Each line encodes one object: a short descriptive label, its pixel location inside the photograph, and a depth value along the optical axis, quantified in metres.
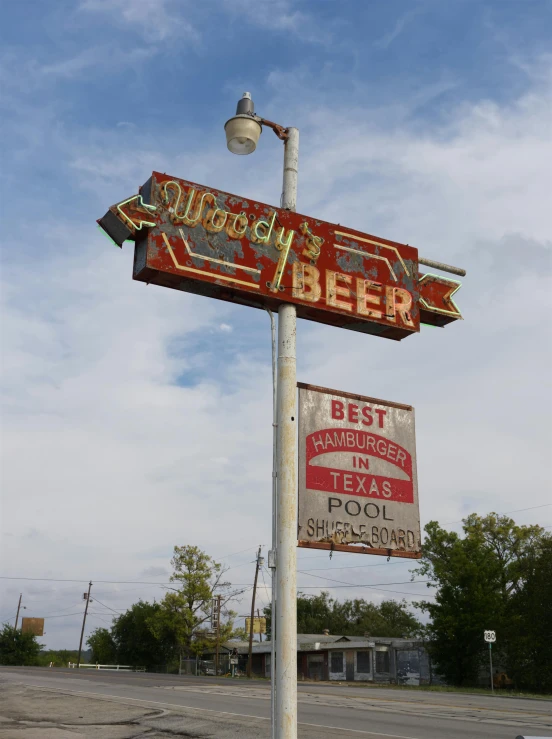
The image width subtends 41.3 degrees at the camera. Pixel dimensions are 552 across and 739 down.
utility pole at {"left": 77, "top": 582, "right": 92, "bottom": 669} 81.61
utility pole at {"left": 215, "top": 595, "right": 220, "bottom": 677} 62.25
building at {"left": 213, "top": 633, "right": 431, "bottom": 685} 49.56
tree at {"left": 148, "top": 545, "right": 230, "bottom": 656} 66.88
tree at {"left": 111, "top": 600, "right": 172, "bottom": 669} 78.25
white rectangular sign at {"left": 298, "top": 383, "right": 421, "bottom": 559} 6.66
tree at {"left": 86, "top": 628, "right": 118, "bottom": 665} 83.00
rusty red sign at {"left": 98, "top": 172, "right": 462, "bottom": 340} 6.77
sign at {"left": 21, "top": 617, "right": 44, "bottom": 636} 87.88
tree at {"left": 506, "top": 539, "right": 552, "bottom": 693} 39.31
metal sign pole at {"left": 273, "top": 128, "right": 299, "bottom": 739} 5.91
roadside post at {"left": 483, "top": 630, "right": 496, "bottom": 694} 29.16
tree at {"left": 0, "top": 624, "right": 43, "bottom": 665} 83.88
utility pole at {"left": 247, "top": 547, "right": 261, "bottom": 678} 56.81
